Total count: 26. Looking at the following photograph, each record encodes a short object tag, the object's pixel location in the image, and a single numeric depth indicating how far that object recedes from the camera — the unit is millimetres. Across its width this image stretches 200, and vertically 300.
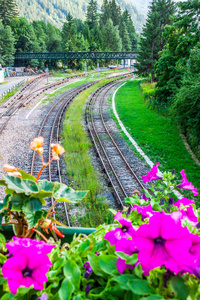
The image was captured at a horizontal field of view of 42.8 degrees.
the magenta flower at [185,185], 1898
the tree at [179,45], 16922
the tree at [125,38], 91100
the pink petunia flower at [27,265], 1096
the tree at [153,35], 36594
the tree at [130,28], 96500
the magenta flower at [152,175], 2035
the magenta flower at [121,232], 1289
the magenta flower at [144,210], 1494
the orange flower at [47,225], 1641
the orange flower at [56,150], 1646
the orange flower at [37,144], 1660
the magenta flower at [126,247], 1146
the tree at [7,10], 67500
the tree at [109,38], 79750
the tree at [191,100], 12008
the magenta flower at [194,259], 1004
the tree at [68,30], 67375
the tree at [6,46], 54156
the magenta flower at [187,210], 1546
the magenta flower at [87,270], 1176
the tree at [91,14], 85188
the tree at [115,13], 94062
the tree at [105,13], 90750
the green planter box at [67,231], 1908
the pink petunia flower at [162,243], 1021
